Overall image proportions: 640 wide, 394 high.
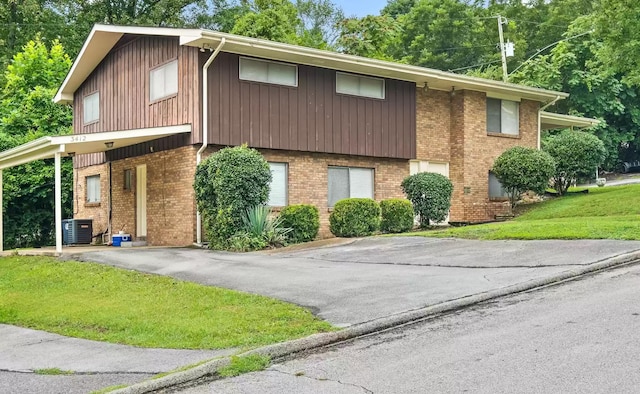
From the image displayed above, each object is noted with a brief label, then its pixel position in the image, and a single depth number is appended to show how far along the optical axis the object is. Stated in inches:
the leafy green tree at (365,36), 1507.1
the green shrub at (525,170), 832.9
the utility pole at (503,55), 1380.8
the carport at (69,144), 625.6
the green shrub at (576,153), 886.4
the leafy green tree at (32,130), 968.3
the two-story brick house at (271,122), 681.0
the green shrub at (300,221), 657.6
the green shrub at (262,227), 618.2
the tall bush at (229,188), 608.1
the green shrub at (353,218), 686.5
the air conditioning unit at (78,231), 797.2
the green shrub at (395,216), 721.5
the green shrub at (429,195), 745.6
